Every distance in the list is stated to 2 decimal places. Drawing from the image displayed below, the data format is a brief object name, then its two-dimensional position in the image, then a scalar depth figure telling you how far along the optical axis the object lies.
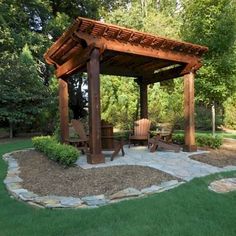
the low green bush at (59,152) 5.73
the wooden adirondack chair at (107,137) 7.65
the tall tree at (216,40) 8.75
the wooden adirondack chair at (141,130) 8.55
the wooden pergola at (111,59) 6.19
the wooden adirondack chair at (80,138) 7.46
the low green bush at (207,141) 8.33
